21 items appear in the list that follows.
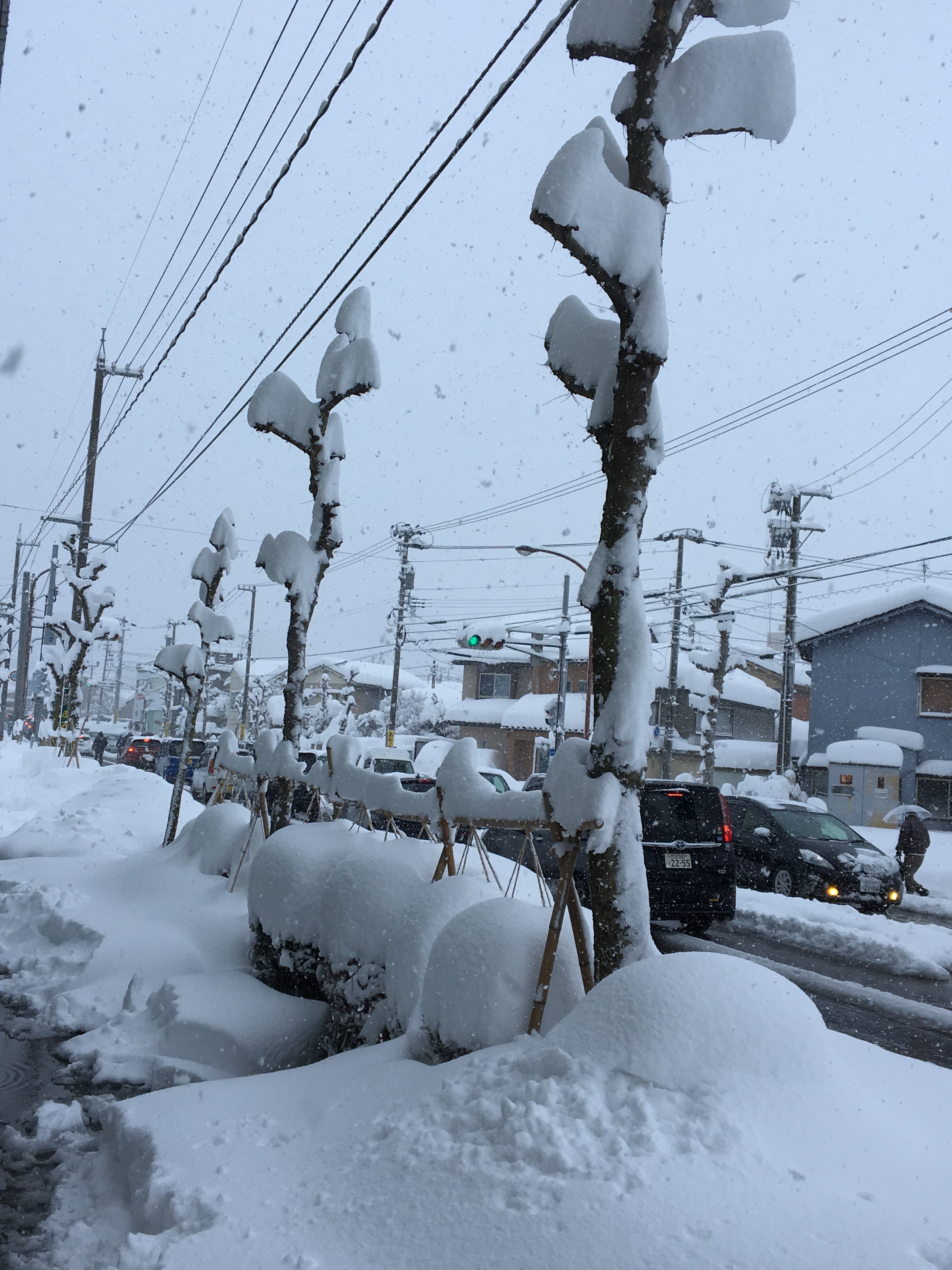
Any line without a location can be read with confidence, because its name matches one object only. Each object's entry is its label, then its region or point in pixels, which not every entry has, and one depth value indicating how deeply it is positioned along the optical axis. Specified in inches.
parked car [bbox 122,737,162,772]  1654.8
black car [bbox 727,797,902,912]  550.3
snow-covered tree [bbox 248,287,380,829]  407.8
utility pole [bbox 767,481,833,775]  992.2
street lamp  971.9
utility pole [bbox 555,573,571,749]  1225.0
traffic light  1064.8
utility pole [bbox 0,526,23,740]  2224.4
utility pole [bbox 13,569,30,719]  1731.1
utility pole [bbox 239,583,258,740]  1964.8
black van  423.5
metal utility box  1142.3
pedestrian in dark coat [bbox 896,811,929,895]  703.7
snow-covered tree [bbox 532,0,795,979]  180.5
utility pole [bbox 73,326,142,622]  1027.9
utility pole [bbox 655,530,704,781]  1234.6
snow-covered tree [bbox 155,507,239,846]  613.0
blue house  1186.0
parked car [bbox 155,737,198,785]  1171.9
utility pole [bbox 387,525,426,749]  1560.0
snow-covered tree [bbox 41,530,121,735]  1168.2
